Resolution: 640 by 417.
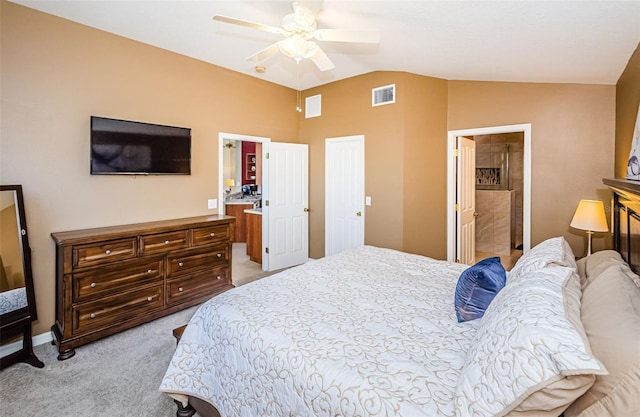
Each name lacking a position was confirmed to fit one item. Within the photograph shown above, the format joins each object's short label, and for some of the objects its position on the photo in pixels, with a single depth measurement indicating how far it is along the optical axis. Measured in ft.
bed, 2.81
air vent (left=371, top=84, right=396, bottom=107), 13.41
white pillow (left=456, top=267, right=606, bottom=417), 2.71
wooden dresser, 8.39
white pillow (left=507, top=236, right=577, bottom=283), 5.05
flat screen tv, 10.00
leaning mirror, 7.79
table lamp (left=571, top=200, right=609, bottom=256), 8.89
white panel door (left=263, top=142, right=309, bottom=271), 15.52
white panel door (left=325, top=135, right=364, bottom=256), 14.96
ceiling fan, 7.28
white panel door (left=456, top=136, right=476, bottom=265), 14.33
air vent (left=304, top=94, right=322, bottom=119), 16.33
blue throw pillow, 5.07
